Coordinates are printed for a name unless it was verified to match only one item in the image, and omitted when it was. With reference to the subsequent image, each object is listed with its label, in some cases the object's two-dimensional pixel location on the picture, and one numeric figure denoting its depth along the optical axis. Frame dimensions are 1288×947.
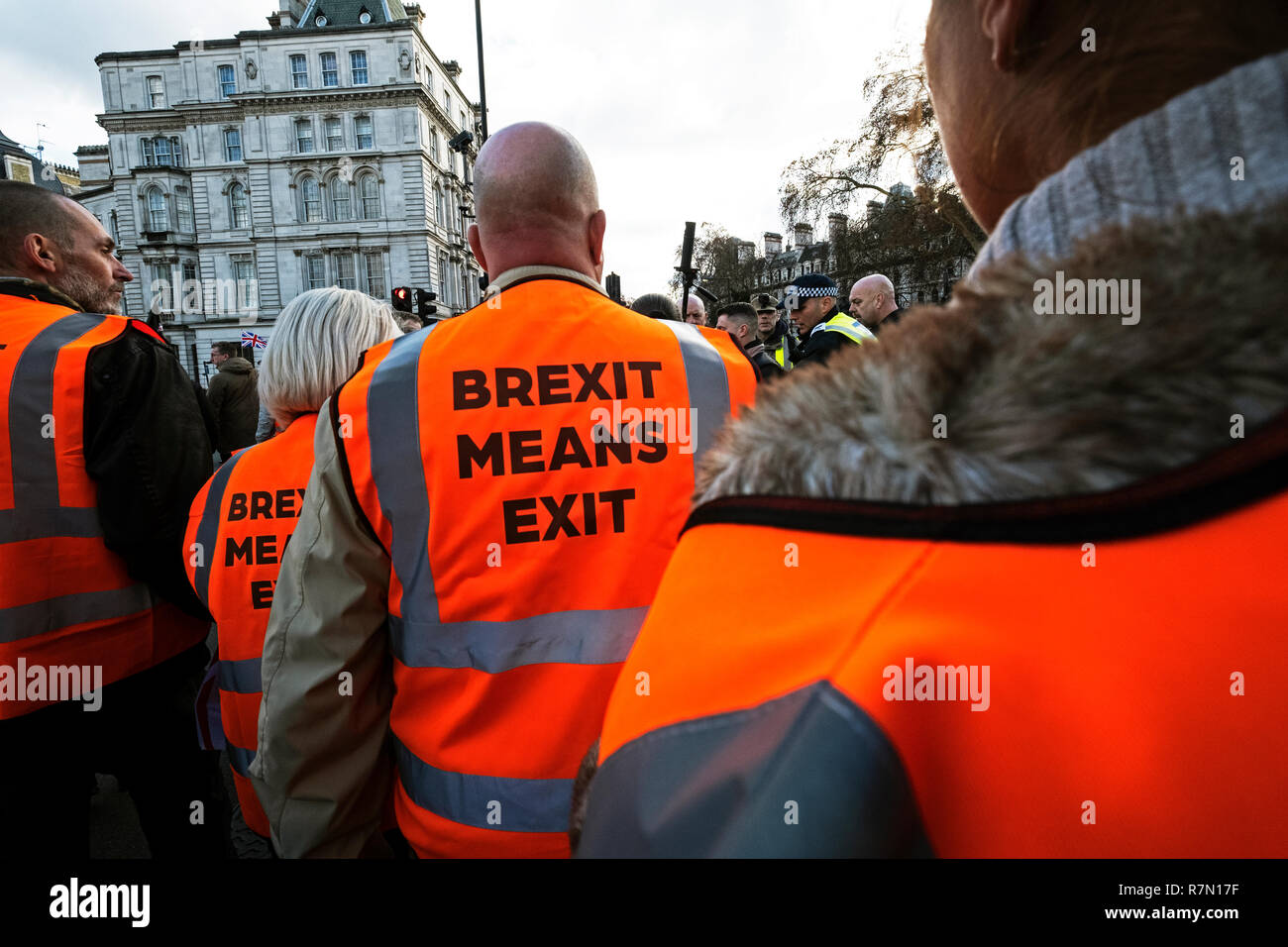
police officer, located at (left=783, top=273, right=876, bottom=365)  5.61
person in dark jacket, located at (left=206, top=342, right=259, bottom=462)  7.81
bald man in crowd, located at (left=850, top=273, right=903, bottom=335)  6.52
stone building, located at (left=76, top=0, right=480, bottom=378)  43.69
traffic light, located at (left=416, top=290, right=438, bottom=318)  13.90
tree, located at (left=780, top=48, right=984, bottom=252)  18.47
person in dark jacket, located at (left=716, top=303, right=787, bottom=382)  7.45
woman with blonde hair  2.32
